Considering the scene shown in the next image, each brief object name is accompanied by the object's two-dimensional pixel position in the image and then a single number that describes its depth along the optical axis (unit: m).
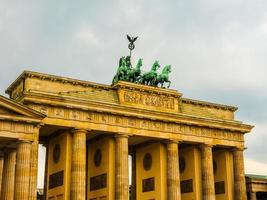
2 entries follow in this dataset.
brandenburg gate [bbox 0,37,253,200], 42.56
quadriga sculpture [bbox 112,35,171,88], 48.69
